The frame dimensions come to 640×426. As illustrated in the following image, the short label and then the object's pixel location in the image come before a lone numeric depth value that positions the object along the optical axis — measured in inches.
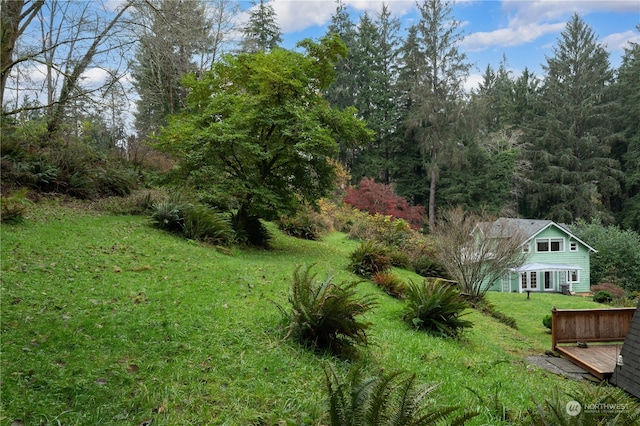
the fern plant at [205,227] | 354.3
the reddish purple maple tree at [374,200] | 908.0
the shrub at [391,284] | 334.6
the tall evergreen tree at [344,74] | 1273.4
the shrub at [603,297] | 660.1
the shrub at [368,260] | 382.1
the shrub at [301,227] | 571.2
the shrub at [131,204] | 395.1
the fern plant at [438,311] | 239.8
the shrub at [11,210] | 264.4
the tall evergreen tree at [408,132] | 1190.9
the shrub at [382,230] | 619.5
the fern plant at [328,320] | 153.1
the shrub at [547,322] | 392.9
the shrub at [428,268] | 518.5
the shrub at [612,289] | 704.1
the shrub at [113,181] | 436.5
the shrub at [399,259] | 505.7
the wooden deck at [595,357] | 262.7
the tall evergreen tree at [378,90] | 1245.7
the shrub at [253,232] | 410.0
